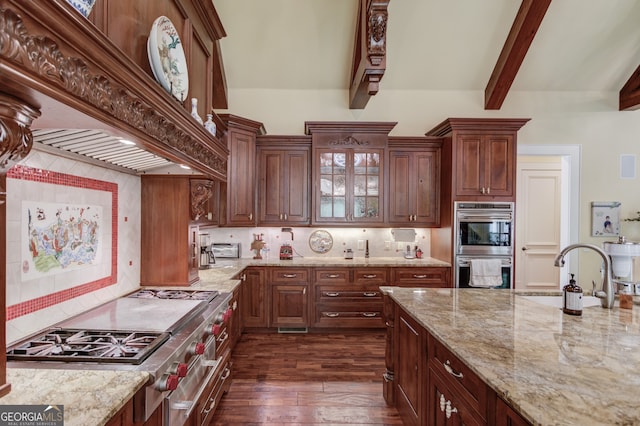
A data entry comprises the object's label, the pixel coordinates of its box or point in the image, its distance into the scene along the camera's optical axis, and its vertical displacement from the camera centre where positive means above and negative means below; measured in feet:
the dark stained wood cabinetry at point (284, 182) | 13.53 +1.23
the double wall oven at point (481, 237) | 12.66 -1.07
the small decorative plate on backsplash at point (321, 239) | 14.74 -1.37
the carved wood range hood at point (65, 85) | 2.31 +1.17
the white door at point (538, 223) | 17.51 -0.66
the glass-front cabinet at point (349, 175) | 13.47 +1.57
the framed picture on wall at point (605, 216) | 14.84 -0.21
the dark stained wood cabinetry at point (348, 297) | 12.71 -3.59
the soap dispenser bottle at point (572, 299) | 5.72 -1.65
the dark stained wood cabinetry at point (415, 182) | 13.80 +1.28
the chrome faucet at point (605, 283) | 5.98 -1.44
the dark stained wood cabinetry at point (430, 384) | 3.76 -2.76
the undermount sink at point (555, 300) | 7.08 -2.07
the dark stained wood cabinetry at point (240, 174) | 12.68 +1.52
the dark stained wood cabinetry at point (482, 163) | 12.87 +1.99
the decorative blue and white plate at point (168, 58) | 4.95 +2.63
